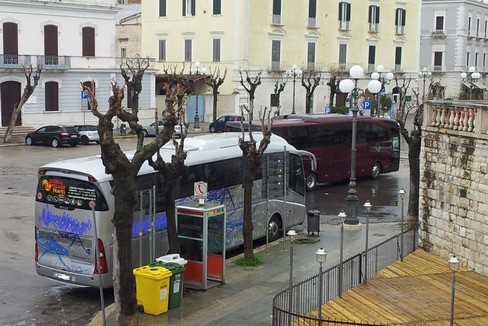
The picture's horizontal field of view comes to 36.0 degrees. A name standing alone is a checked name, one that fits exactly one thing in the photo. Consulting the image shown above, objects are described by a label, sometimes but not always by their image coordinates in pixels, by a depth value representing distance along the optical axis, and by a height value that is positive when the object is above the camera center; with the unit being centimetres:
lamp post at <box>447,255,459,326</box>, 1148 -274
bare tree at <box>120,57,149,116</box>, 4154 +26
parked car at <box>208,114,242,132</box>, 4902 -276
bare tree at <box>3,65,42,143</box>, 4091 -146
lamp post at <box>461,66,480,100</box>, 3790 +47
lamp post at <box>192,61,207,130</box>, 5210 -97
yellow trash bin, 1416 -396
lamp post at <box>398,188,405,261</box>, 1764 -379
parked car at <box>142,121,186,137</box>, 4756 -322
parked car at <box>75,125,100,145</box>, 4278 -315
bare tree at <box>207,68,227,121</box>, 5244 -25
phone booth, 1570 -346
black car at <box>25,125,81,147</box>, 4106 -318
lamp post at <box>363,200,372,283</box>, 1533 -372
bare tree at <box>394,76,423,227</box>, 2211 -265
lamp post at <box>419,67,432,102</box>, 5246 +74
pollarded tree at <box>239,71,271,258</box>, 1758 -216
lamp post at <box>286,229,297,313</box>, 1319 -379
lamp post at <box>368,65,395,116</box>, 2866 +33
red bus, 2956 -250
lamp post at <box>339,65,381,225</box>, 2214 -247
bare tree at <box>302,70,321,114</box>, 5453 +15
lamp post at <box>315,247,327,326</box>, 1227 -283
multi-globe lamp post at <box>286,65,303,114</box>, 5049 +65
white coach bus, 1500 -275
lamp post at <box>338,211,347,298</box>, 1430 -367
